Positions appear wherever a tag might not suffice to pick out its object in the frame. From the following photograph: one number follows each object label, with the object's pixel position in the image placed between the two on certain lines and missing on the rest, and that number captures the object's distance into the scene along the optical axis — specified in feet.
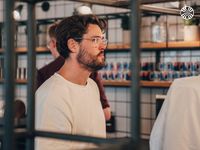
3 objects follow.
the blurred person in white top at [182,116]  7.34
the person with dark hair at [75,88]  6.48
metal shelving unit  2.61
